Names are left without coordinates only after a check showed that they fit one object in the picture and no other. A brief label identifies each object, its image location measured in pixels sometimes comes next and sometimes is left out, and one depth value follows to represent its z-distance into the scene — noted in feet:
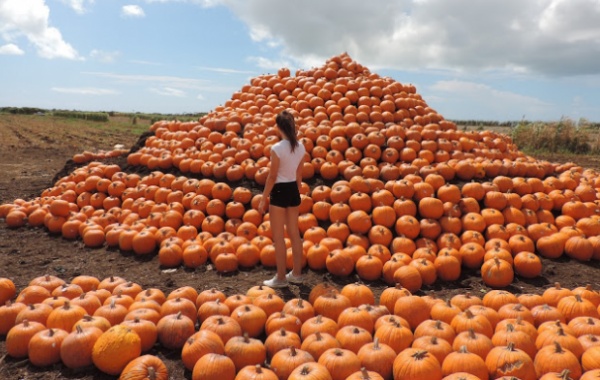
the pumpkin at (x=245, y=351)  11.34
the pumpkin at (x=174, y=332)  12.47
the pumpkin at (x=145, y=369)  10.41
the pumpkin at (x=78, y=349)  11.52
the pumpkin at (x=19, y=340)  12.40
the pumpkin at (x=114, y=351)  11.16
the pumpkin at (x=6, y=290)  15.92
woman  16.39
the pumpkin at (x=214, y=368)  10.60
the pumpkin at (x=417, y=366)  10.30
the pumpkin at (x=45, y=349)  11.92
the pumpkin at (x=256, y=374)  10.06
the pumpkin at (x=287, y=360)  10.72
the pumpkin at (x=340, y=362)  10.54
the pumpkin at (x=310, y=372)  9.87
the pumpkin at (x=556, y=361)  10.53
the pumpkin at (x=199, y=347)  11.34
